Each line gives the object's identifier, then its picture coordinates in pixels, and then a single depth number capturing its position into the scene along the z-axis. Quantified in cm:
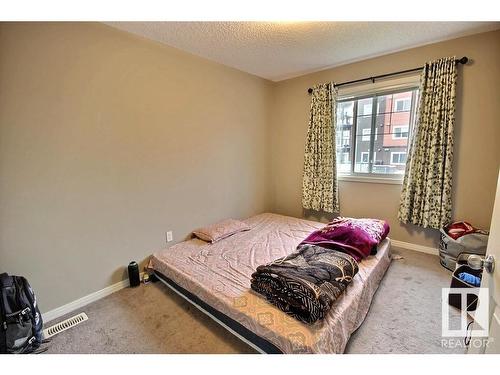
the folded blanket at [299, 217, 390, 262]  203
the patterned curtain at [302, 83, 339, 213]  318
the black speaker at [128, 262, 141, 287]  218
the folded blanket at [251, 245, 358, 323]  133
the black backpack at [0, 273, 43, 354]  136
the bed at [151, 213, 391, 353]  129
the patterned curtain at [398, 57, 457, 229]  239
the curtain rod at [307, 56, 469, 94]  231
